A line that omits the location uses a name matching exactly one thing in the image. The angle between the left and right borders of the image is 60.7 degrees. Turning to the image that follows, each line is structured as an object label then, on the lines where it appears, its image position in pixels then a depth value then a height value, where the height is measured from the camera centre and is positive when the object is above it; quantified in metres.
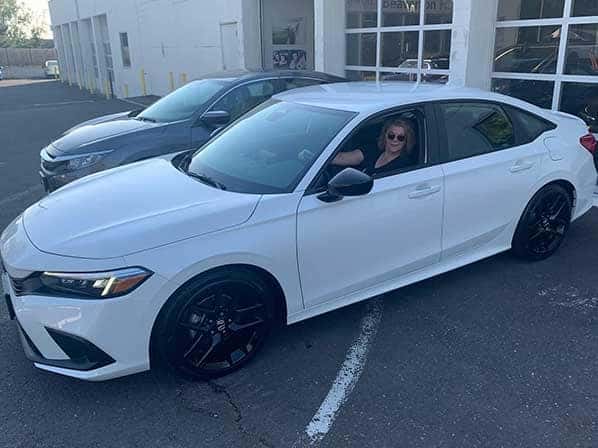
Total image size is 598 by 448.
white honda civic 2.62 -0.99
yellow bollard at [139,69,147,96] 22.16 -1.16
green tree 68.38 +4.27
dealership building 6.91 +0.10
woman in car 3.50 -0.69
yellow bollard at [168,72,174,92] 19.42 -0.94
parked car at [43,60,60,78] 45.12 -1.05
